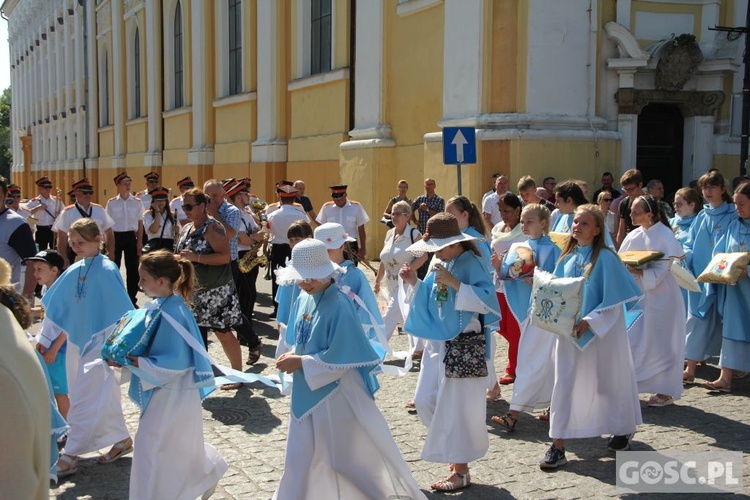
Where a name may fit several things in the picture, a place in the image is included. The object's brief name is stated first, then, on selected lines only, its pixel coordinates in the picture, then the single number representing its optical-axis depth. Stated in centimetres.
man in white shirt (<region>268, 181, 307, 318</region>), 1202
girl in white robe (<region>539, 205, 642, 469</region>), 599
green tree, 9144
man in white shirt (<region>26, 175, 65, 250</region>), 1742
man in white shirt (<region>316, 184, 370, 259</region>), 1301
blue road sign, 1149
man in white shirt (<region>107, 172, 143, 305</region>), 1385
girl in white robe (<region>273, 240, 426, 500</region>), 482
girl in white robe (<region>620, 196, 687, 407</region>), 759
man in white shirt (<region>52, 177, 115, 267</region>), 1213
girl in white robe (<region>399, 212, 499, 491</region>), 566
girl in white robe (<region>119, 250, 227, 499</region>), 510
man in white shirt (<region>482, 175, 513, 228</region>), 1312
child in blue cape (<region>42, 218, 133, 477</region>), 611
